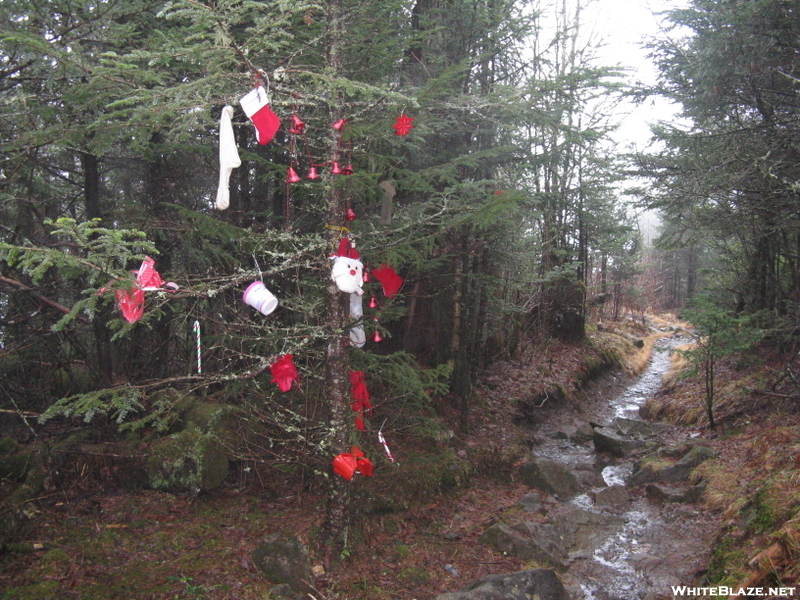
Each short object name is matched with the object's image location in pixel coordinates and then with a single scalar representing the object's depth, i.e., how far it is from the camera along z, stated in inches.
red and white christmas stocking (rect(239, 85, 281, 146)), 161.3
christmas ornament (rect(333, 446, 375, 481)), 188.2
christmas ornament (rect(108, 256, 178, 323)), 152.8
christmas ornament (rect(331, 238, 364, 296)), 186.5
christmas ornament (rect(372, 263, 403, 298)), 214.5
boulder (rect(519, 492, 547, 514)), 301.3
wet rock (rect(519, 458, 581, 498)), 334.0
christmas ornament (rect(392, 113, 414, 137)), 202.7
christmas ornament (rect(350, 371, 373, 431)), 216.4
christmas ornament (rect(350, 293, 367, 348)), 207.6
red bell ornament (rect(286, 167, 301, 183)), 176.0
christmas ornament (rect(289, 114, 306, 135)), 180.1
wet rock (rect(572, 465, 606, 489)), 348.8
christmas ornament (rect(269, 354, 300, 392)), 189.0
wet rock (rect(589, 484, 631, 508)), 315.6
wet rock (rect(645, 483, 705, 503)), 295.1
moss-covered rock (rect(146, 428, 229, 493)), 245.8
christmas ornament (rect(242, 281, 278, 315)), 173.0
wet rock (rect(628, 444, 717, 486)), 326.6
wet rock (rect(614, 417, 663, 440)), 442.3
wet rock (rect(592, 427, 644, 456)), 409.7
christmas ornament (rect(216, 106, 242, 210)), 160.2
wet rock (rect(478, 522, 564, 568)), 244.2
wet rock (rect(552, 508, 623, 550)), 266.5
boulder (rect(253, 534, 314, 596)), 198.1
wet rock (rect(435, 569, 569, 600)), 198.7
